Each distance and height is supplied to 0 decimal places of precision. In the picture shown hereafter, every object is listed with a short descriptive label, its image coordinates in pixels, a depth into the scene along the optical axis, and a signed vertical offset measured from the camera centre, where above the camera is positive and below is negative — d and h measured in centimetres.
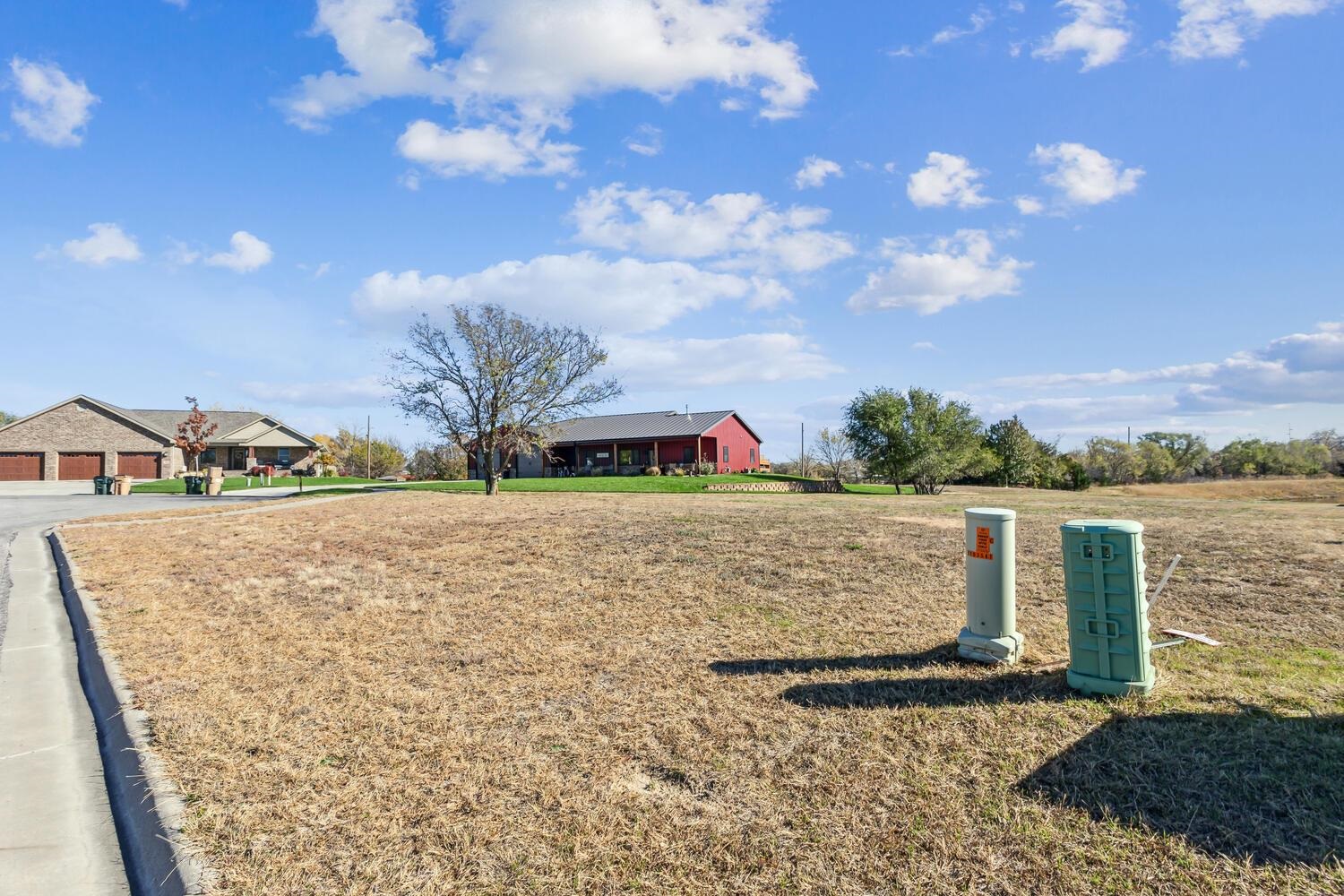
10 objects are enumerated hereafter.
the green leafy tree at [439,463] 4938 +77
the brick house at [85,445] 4312 +228
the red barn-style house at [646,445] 4575 +170
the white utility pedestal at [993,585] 518 -94
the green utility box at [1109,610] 450 -100
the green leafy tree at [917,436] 3288 +140
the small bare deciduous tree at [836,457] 5031 +70
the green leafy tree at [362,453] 5650 +182
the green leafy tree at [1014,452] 4109 +65
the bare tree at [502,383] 2433 +329
